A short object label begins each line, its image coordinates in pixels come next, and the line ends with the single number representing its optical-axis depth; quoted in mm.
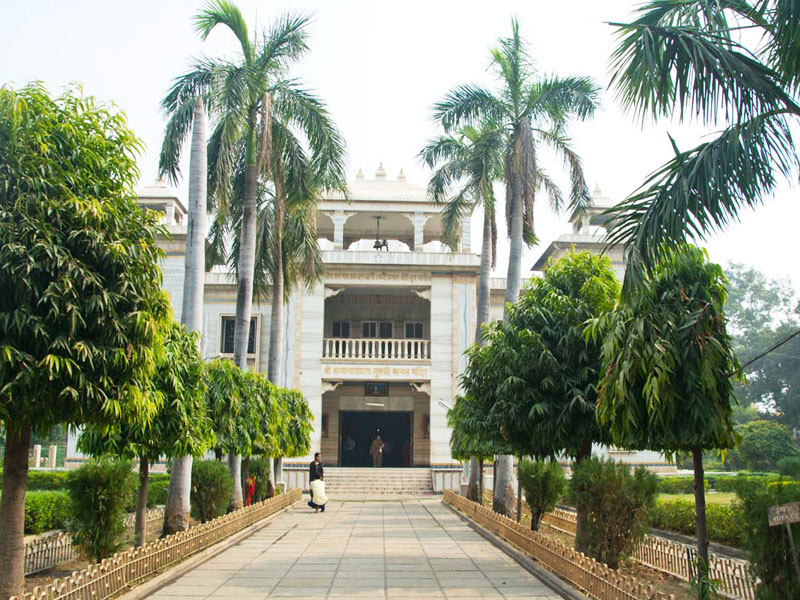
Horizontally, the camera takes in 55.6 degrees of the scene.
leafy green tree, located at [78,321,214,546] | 9891
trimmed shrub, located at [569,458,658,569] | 9625
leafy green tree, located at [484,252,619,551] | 11484
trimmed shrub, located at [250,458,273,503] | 21344
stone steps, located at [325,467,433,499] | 29105
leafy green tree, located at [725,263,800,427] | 48844
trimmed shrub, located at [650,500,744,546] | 13984
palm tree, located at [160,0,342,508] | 15336
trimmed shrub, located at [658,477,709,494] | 28406
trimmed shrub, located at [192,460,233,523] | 15258
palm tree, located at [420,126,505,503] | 20281
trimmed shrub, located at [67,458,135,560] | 10047
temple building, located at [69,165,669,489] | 31078
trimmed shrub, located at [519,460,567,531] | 15359
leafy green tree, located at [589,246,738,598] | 7957
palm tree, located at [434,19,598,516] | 17859
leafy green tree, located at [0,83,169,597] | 6570
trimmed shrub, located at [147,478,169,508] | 20125
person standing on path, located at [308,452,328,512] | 20859
